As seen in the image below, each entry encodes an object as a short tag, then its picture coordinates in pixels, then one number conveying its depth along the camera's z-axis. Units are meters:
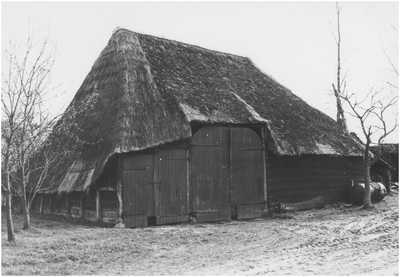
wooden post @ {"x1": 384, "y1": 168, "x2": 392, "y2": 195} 23.22
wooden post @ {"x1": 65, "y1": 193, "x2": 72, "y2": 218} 14.55
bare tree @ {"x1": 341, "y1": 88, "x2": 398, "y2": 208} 16.09
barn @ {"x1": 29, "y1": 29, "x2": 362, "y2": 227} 12.96
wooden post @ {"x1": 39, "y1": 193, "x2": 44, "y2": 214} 16.31
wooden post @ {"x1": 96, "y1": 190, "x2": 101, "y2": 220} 13.10
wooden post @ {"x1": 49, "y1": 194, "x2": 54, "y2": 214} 15.59
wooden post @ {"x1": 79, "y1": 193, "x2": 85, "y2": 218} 13.84
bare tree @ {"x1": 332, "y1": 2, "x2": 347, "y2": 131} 28.05
